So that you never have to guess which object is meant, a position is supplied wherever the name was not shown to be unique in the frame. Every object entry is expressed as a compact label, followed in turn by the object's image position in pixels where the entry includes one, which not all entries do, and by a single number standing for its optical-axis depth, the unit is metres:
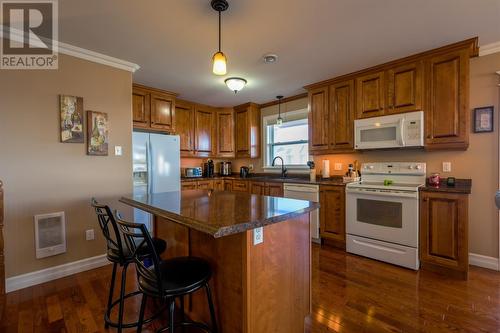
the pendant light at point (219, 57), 1.81
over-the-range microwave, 2.77
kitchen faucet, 4.49
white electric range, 2.61
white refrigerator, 3.28
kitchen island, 1.28
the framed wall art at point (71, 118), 2.49
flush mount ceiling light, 2.77
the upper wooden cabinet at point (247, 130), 4.89
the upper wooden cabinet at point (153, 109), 3.73
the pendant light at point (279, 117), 4.33
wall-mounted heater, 2.38
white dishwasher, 3.46
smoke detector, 2.71
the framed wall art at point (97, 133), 2.66
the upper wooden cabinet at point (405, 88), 2.77
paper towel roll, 3.83
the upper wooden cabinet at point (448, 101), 2.52
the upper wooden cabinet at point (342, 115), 3.35
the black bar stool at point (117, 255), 1.56
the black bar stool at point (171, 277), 1.20
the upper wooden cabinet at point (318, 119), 3.64
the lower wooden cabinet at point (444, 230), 2.37
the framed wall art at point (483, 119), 2.59
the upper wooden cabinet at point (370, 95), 3.05
